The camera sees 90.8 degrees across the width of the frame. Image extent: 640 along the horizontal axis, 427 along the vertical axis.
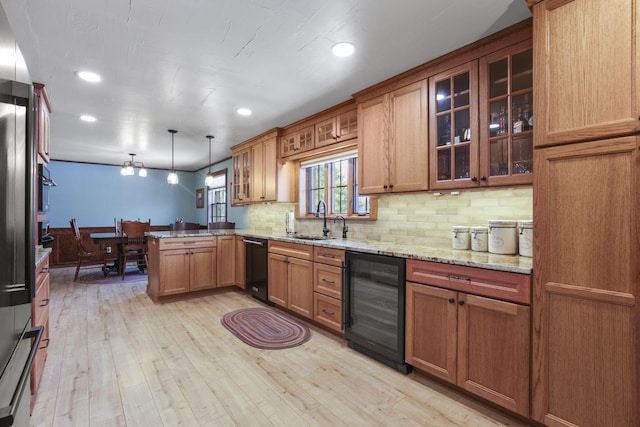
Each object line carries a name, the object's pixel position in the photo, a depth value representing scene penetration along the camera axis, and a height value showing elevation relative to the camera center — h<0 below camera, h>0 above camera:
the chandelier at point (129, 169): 5.56 +0.78
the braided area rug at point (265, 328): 2.83 -1.16
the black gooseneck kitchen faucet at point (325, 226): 3.79 -0.16
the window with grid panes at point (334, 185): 3.66 +0.35
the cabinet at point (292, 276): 3.20 -0.70
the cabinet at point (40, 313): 1.95 -0.69
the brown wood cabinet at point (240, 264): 4.39 -0.72
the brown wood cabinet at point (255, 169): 4.49 +0.68
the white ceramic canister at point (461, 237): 2.45 -0.19
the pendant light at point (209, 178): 4.86 +0.55
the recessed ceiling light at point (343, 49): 2.25 +1.19
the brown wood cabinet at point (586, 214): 1.39 -0.01
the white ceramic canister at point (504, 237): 2.16 -0.17
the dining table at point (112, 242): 5.45 -0.51
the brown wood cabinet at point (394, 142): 2.58 +0.62
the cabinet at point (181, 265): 4.00 -0.69
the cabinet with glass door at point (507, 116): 2.03 +0.65
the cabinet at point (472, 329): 1.72 -0.72
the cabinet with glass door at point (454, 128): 2.27 +0.64
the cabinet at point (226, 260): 4.46 -0.68
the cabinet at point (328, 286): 2.85 -0.70
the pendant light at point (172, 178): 4.88 +0.54
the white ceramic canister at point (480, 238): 2.32 -0.20
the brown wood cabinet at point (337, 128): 3.31 +0.94
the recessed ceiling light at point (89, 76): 2.69 +1.20
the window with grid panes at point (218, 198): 6.95 +0.34
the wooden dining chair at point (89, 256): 5.51 -0.75
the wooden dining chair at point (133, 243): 5.24 -0.53
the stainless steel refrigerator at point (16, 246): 0.77 -0.09
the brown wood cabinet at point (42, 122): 2.61 +0.81
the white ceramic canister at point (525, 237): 2.04 -0.16
